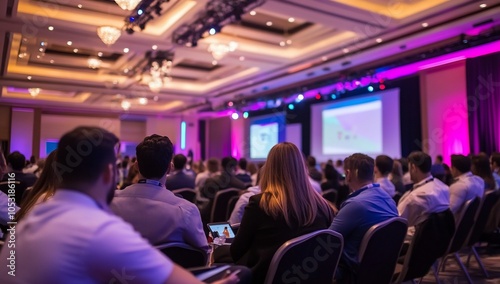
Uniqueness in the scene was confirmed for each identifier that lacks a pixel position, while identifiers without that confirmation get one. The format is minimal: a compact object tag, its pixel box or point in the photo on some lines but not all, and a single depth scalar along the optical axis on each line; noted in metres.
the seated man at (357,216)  2.38
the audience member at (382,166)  4.22
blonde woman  1.96
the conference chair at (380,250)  2.20
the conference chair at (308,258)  1.77
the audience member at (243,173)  6.50
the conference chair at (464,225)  3.31
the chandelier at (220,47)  7.64
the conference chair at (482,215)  3.64
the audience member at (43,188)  2.27
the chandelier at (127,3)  4.97
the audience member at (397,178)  5.38
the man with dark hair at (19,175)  4.45
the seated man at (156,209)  1.87
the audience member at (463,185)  4.27
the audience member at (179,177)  5.35
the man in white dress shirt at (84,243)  0.91
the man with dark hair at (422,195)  3.29
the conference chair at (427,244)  2.69
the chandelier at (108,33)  6.31
